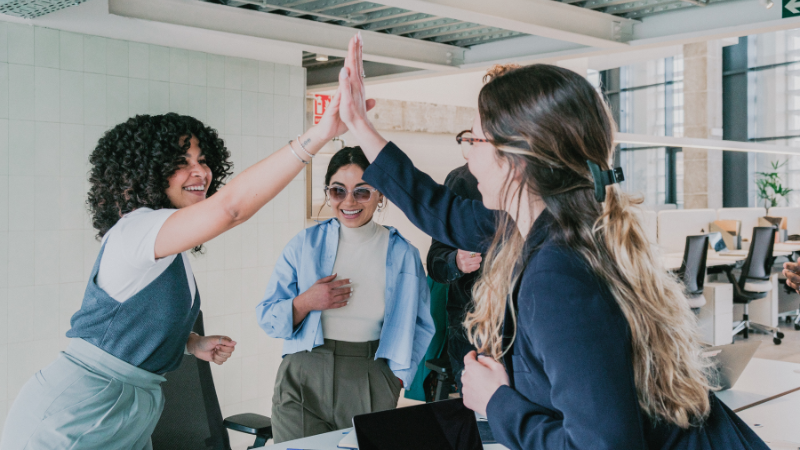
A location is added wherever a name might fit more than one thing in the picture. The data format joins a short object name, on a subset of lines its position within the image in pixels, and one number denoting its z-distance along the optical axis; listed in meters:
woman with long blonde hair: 0.96
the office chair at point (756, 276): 7.04
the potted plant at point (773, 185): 10.83
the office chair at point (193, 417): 2.26
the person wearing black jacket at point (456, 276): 2.59
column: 12.76
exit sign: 2.51
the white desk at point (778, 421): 1.94
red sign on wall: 5.57
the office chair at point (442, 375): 3.17
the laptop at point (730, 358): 2.30
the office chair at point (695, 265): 6.50
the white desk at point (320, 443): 1.77
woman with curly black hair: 1.43
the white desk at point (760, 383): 2.36
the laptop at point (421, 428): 1.57
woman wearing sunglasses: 2.31
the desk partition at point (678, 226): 7.57
